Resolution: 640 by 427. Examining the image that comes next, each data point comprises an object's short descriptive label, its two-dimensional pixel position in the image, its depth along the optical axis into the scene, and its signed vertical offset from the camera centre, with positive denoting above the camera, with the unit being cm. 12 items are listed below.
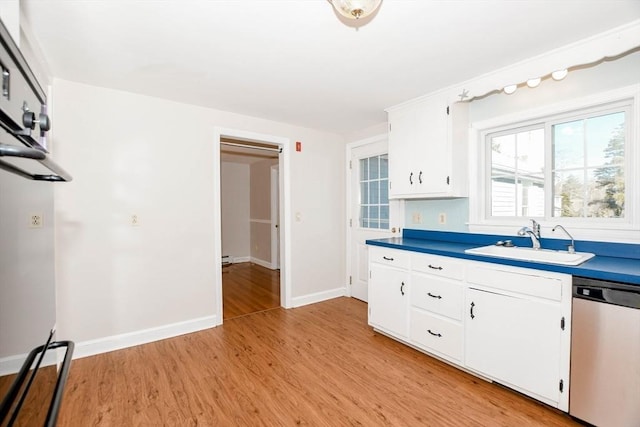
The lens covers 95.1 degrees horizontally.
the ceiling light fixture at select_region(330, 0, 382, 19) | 124 +88
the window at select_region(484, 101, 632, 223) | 200 +34
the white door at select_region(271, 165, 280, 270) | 580 -19
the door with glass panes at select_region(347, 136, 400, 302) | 366 +6
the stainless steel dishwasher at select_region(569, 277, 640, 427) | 148 -76
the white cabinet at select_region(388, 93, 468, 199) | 257 +58
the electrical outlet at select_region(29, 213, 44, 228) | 76 -3
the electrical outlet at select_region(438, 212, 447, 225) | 289 -7
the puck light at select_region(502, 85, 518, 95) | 229 +97
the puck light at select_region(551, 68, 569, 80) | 200 +95
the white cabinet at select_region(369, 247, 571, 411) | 173 -76
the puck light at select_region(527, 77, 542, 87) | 214 +96
